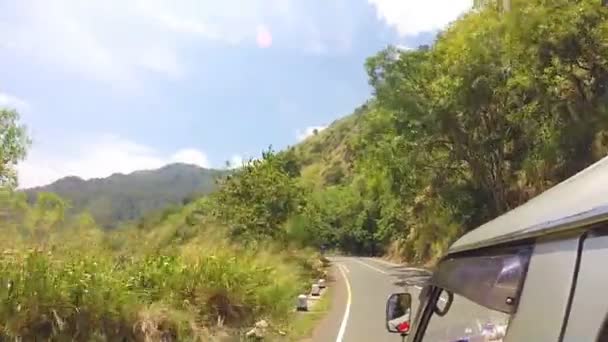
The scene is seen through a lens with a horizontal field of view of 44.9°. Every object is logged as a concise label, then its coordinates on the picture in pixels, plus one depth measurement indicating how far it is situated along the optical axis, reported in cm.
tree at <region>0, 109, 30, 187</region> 2917
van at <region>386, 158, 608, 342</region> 141
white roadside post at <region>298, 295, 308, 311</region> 2104
